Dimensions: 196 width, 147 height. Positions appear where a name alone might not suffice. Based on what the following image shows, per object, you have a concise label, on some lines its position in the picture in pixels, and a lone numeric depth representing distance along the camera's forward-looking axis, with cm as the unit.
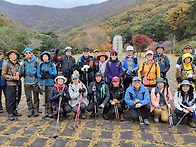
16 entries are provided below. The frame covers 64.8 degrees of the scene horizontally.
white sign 1054
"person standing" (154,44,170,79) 456
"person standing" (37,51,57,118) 422
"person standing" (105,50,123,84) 471
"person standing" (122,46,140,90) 487
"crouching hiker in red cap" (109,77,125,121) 423
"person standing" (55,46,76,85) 486
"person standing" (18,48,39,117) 420
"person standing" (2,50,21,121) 414
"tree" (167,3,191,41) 2748
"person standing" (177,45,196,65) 457
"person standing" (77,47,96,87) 491
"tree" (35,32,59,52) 2898
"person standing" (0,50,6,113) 449
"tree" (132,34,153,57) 2453
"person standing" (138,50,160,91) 432
